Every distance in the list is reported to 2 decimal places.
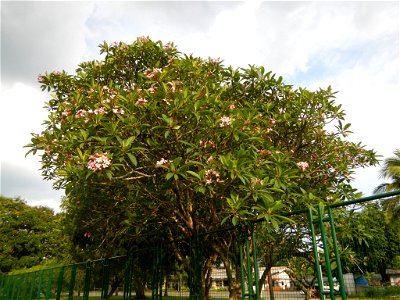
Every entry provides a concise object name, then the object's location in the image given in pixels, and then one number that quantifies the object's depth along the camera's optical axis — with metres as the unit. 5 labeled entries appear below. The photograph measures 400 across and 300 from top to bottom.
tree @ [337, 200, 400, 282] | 4.92
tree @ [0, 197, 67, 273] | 39.84
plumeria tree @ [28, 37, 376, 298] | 6.44
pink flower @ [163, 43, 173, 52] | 9.98
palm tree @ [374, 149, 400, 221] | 22.91
